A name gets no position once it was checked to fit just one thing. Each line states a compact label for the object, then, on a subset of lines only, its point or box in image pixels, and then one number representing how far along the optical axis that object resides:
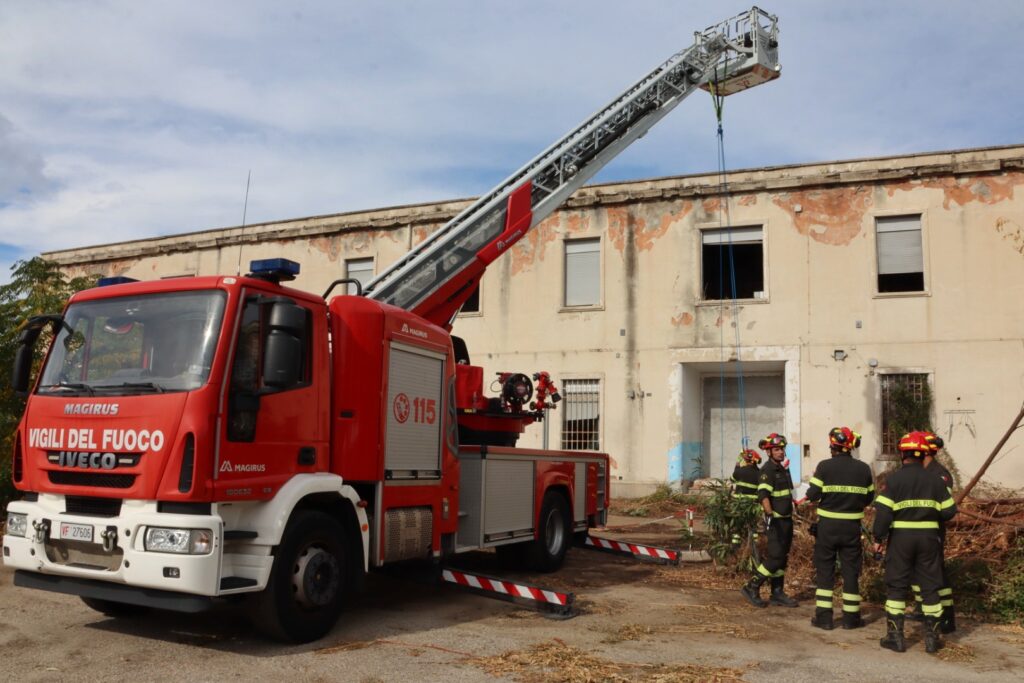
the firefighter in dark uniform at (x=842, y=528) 7.52
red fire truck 5.61
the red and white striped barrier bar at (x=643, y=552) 10.75
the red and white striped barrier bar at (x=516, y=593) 7.54
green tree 11.09
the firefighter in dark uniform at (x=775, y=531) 8.38
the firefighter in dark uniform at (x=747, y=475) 9.10
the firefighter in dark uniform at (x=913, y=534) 6.82
